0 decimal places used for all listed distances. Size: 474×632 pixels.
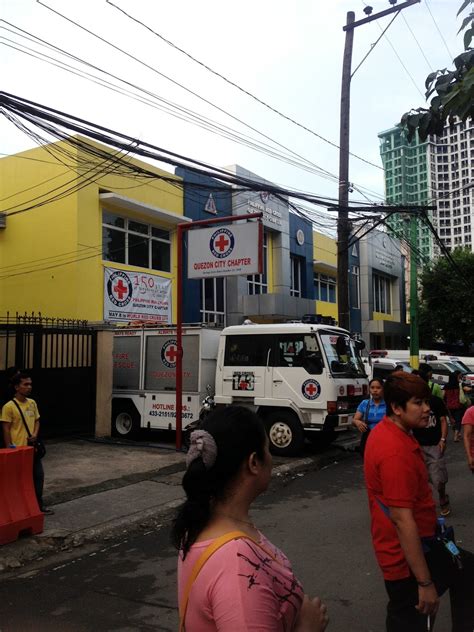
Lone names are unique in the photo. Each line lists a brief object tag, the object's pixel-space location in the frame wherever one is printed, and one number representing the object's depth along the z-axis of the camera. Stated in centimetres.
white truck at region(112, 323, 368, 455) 1030
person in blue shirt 662
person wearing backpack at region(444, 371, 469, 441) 1402
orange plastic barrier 568
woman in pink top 139
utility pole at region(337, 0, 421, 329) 1339
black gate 1096
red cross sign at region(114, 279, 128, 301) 1784
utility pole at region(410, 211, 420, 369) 1838
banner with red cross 1762
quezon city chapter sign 1089
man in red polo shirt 245
